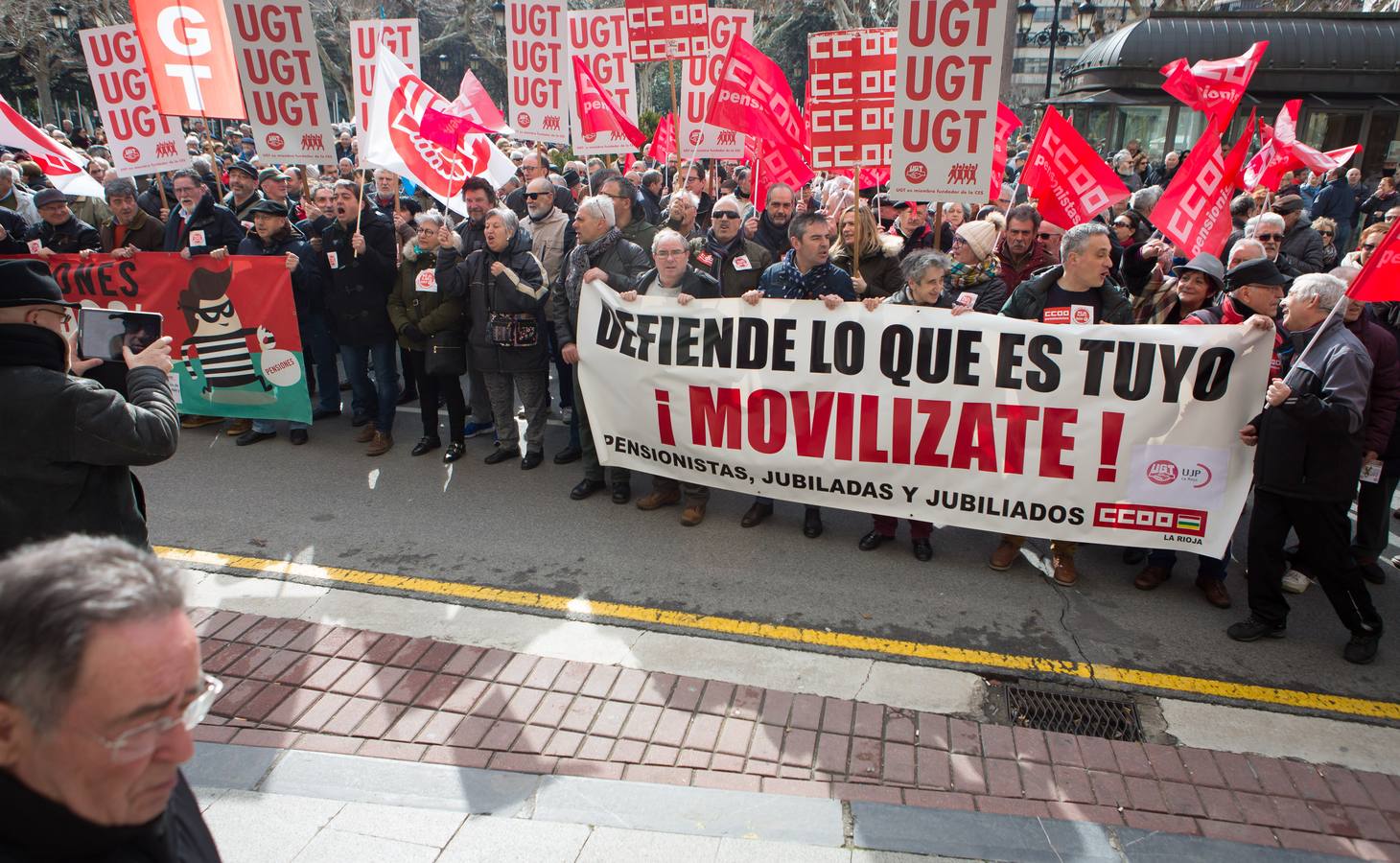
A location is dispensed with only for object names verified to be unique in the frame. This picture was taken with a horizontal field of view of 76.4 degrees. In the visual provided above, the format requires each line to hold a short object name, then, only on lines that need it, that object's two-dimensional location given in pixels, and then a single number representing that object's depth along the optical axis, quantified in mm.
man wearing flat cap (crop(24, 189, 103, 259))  7859
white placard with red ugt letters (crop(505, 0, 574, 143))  10195
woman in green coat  6895
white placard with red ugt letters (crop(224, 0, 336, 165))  7078
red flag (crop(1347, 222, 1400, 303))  4102
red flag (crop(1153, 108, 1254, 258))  6254
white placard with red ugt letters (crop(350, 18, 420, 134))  8117
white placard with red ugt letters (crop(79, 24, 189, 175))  8172
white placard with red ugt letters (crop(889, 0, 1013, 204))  5449
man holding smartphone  2904
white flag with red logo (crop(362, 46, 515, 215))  7602
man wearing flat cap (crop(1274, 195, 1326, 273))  8406
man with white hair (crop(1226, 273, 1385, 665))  4223
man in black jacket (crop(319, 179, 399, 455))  7277
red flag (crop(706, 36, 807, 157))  7723
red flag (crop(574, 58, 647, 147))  10141
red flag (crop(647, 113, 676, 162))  11898
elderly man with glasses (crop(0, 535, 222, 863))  1169
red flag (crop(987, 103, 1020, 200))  8070
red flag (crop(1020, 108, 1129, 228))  7266
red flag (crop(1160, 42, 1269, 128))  7104
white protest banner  4891
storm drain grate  3918
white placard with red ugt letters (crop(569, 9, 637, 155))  10656
